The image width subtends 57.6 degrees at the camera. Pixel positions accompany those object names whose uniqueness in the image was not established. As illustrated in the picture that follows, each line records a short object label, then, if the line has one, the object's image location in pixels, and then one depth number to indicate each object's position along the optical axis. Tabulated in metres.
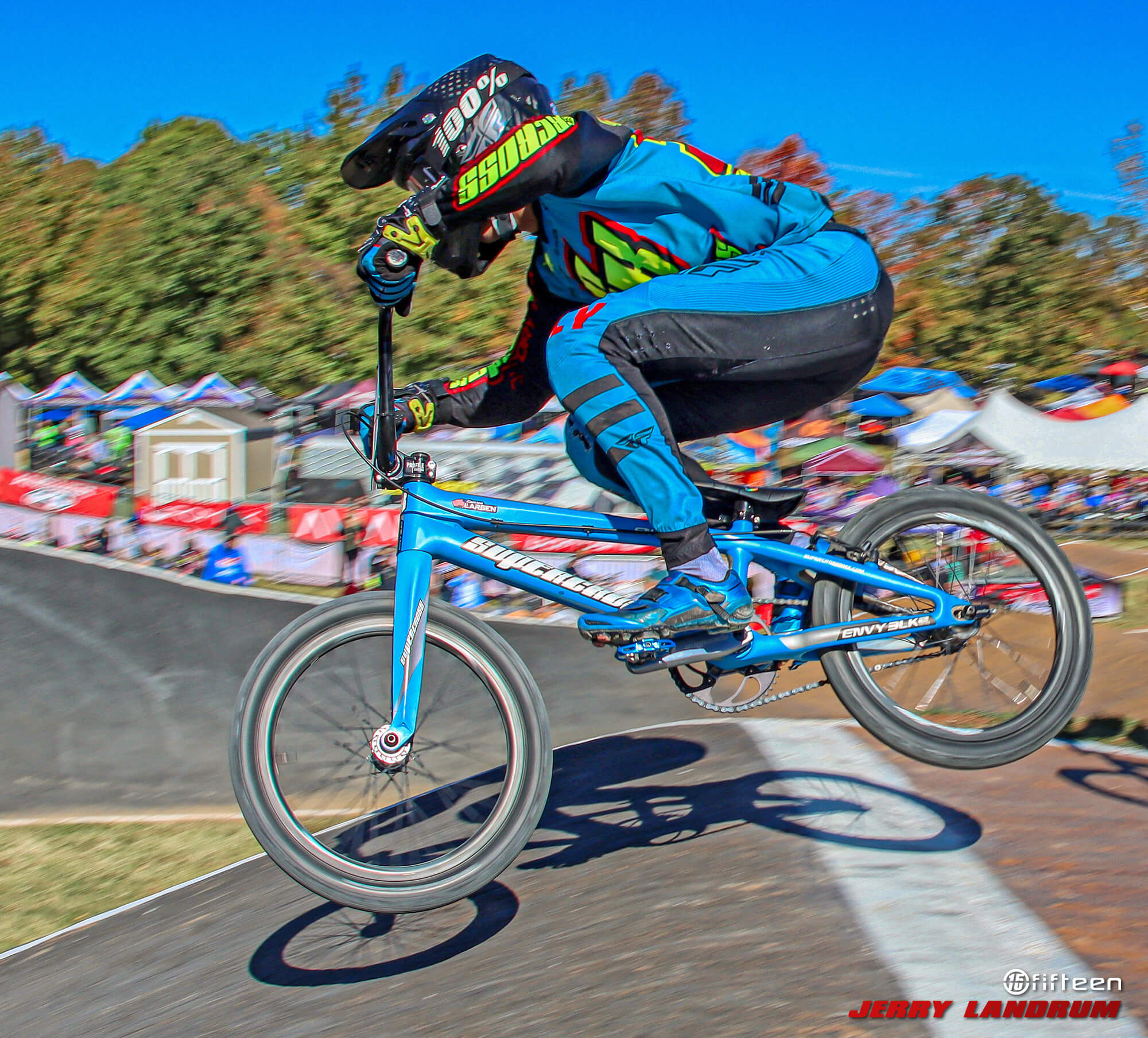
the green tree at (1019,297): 32.94
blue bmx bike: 3.10
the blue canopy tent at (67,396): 27.72
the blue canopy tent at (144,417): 23.53
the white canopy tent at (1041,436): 20.58
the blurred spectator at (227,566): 16.73
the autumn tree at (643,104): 37.69
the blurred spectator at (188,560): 17.52
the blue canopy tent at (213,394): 25.81
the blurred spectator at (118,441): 24.73
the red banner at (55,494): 20.39
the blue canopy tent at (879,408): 22.27
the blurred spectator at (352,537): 16.34
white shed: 21.84
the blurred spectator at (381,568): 15.69
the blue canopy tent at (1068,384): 25.98
